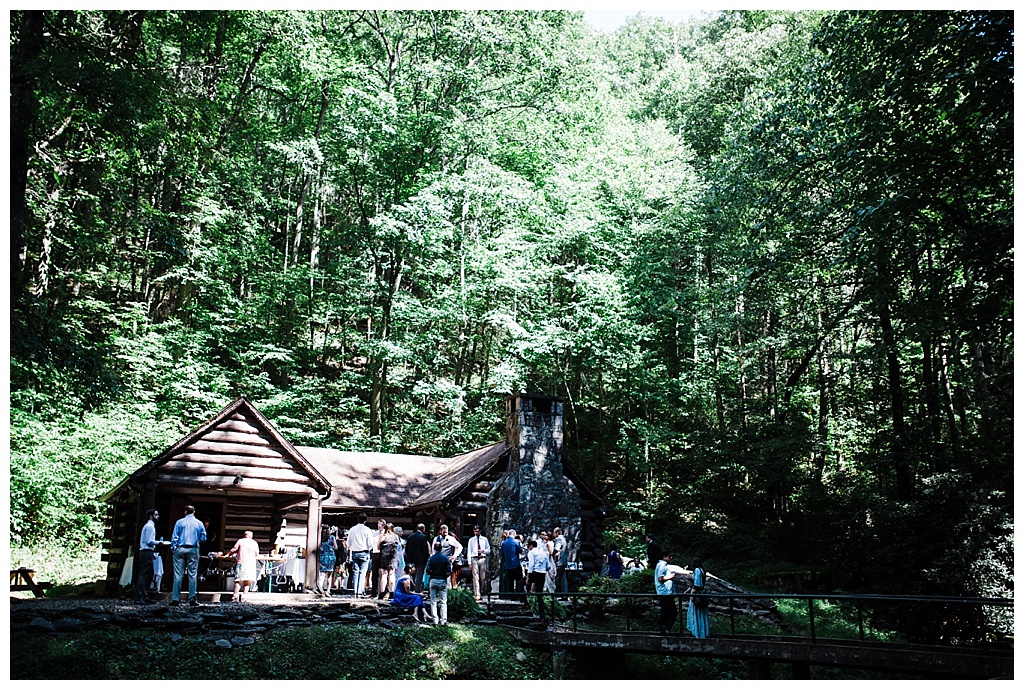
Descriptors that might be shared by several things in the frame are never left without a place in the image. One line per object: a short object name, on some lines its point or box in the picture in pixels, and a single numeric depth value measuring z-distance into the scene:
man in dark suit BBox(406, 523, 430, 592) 13.41
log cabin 15.65
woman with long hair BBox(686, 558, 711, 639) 12.45
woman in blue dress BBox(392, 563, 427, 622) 12.86
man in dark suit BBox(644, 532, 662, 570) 15.80
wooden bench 16.12
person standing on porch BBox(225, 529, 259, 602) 13.74
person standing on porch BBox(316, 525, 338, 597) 16.50
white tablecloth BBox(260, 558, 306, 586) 16.61
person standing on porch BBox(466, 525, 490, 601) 15.66
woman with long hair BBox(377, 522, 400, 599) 14.77
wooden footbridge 8.96
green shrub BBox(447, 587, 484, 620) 13.86
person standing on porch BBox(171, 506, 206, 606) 12.73
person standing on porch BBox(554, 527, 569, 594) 16.57
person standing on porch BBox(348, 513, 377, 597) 15.52
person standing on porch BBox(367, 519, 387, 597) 15.17
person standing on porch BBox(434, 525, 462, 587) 14.42
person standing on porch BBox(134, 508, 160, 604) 13.26
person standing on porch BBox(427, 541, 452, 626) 12.58
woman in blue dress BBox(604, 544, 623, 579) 17.50
